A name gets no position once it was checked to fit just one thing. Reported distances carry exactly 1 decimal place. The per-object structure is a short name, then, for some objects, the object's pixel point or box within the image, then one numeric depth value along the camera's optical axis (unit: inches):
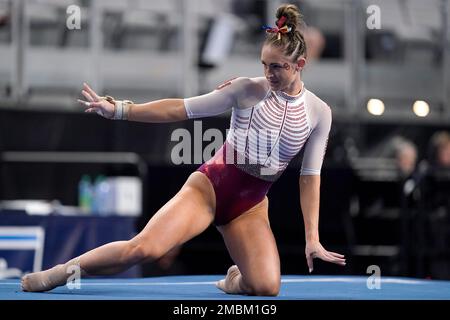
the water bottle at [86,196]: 557.9
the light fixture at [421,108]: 652.7
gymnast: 309.7
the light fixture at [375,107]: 645.9
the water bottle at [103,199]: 544.7
